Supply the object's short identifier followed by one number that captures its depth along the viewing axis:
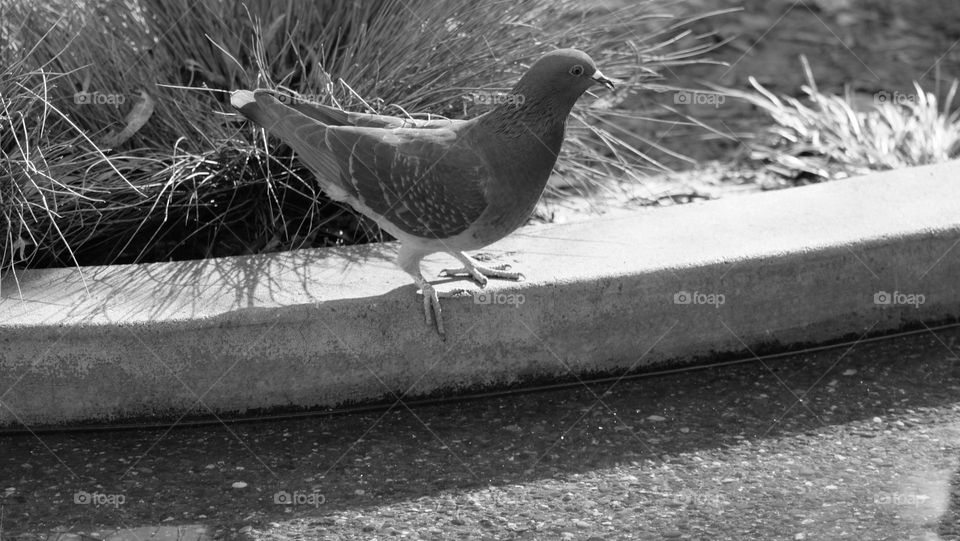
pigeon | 6.32
